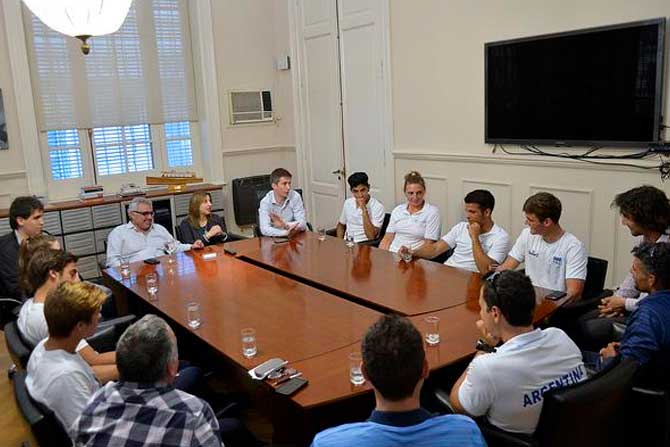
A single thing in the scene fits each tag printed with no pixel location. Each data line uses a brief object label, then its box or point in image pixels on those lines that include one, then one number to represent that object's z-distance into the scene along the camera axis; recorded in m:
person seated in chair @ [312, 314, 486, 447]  1.48
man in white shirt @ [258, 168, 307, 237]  5.00
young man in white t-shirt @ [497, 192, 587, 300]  3.36
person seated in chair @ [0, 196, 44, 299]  4.20
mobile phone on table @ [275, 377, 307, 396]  2.25
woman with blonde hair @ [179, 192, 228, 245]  4.87
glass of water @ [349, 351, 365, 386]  2.32
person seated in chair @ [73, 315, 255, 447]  1.75
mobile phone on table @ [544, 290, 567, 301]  3.06
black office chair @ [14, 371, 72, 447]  2.01
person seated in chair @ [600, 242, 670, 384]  2.32
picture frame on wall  5.82
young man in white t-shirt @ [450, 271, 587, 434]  2.05
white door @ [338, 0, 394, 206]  5.95
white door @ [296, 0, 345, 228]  6.52
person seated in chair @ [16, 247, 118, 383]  2.80
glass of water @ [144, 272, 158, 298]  3.58
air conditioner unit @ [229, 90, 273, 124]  7.09
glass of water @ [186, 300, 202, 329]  3.04
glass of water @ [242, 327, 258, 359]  2.63
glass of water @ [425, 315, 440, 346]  2.62
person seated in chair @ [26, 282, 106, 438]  2.23
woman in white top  4.59
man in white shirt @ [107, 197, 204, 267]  4.56
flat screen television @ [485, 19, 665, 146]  3.97
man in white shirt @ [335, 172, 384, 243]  5.07
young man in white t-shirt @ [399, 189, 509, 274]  3.90
